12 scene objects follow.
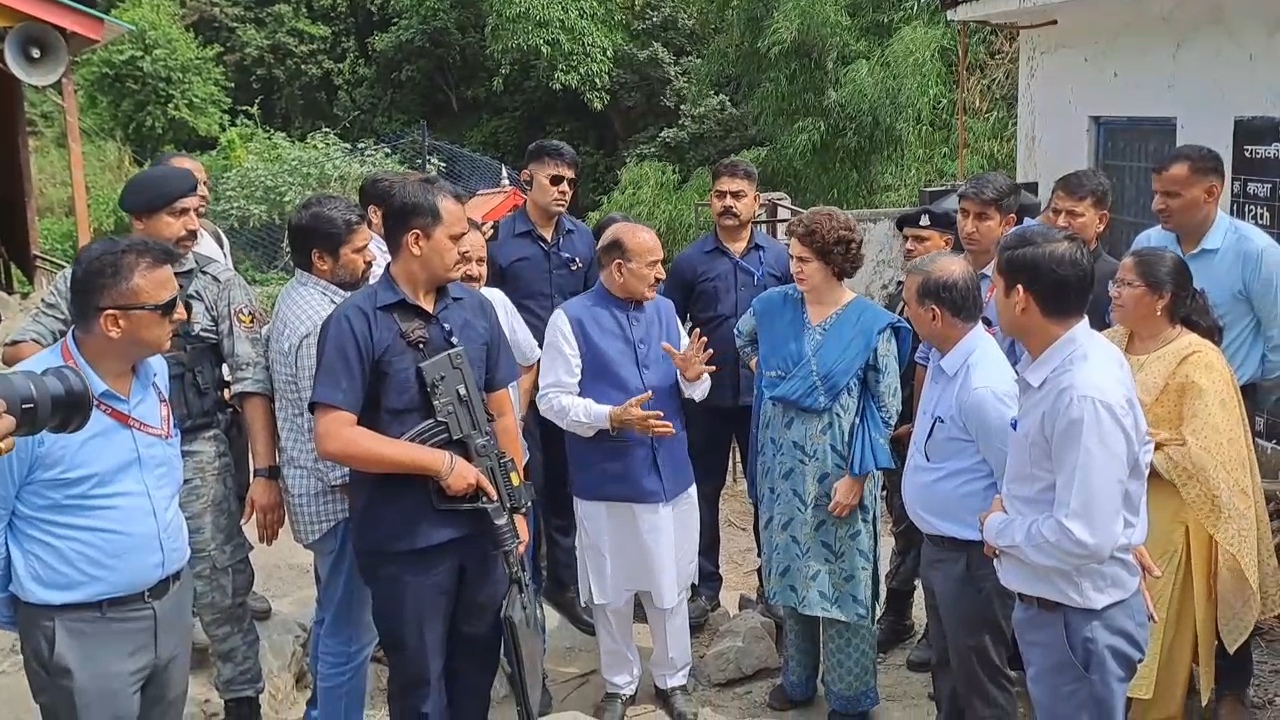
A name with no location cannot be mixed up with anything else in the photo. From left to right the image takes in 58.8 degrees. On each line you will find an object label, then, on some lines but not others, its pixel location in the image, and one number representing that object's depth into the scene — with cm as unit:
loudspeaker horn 798
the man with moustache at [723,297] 475
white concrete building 586
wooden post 824
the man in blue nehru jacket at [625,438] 393
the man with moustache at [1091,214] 416
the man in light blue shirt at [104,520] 263
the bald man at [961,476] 318
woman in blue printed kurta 380
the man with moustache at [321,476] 351
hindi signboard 559
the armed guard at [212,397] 355
